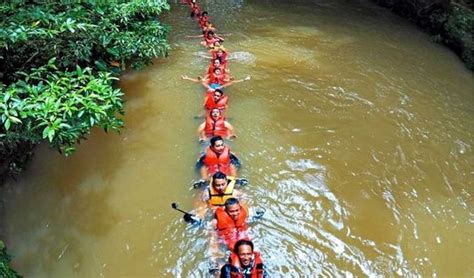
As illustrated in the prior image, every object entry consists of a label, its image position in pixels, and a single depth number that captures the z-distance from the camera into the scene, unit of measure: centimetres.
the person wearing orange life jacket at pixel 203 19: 1439
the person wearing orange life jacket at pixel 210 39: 1209
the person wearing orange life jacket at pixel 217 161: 656
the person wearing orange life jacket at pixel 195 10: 1633
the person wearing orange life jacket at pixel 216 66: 962
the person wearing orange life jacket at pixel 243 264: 454
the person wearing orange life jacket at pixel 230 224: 541
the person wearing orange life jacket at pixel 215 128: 751
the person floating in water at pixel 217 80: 942
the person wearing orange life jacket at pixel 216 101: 830
